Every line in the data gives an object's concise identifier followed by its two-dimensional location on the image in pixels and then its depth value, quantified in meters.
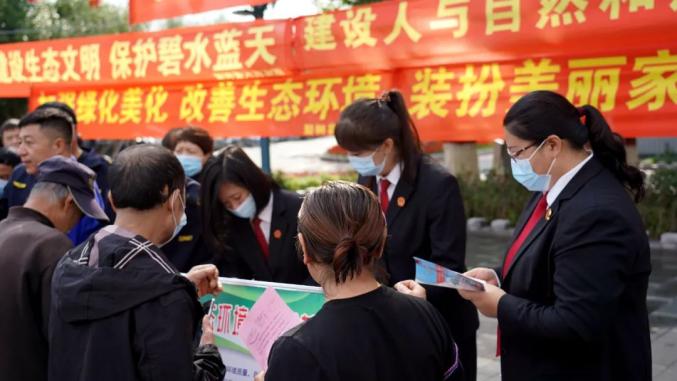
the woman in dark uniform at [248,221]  3.09
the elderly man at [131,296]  1.85
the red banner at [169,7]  4.82
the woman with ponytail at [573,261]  2.00
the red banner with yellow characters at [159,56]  5.13
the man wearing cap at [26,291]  2.29
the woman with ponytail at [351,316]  1.58
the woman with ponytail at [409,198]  2.83
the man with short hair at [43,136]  4.01
